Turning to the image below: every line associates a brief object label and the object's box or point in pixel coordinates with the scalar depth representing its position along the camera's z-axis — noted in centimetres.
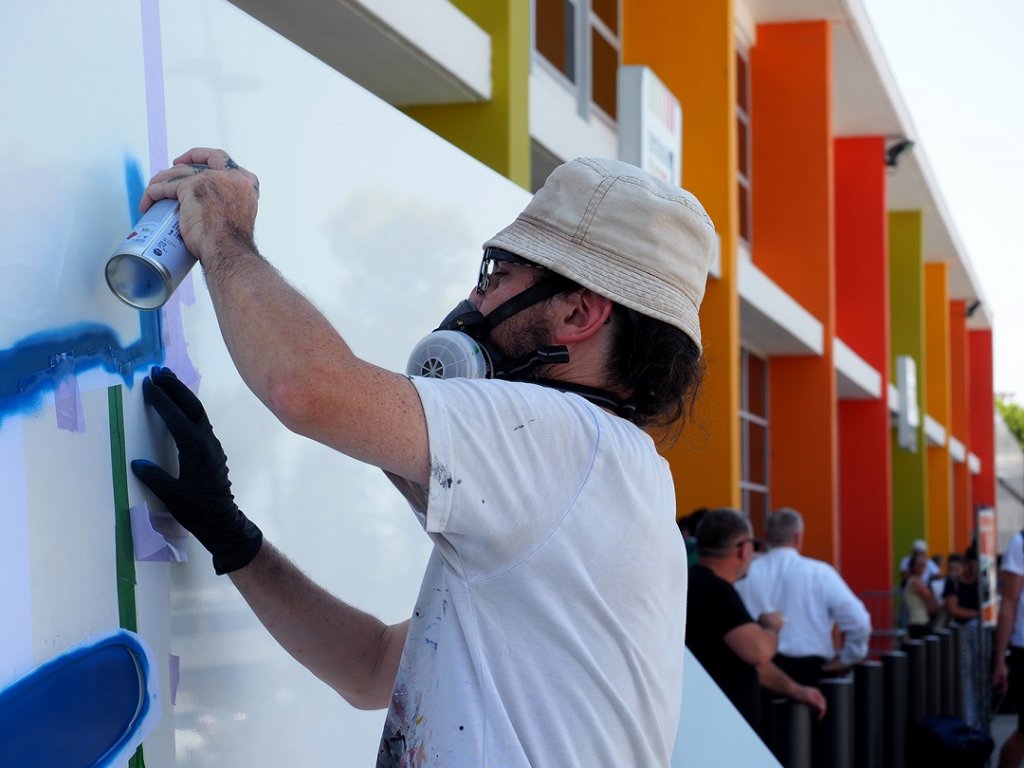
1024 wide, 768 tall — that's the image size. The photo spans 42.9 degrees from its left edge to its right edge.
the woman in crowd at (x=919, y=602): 1588
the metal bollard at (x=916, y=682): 860
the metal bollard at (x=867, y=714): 723
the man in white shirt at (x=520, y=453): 173
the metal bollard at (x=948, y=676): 1035
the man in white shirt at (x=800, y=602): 809
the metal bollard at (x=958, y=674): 1116
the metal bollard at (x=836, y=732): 652
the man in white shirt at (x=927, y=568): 1778
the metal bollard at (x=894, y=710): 781
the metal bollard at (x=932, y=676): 958
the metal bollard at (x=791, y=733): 613
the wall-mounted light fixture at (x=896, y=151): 1816
